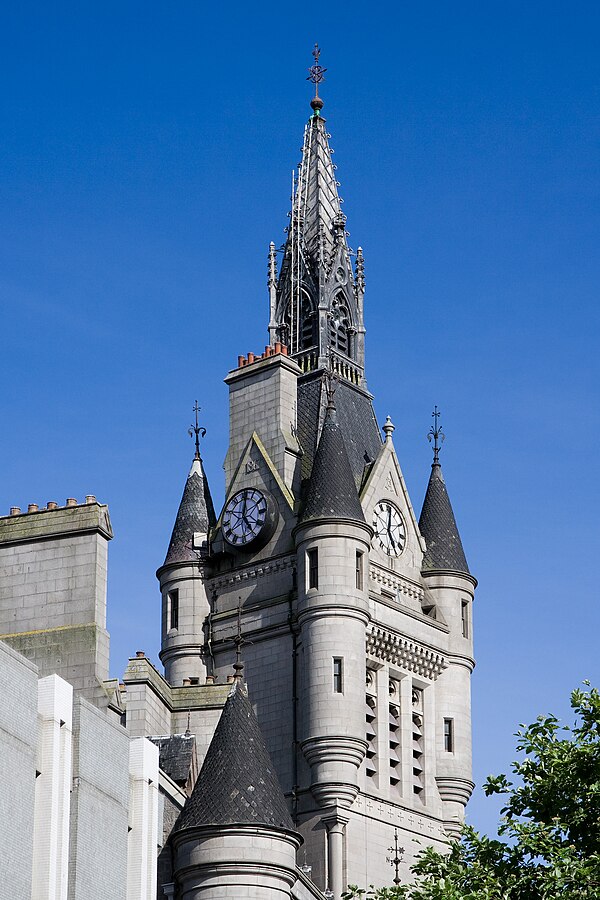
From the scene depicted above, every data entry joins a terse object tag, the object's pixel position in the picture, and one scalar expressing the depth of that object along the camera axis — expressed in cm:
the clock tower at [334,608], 8231
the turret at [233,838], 5653
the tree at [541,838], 4812
